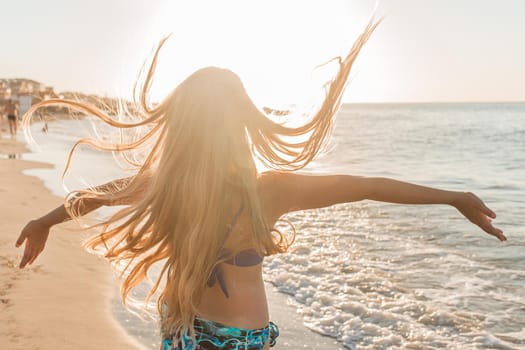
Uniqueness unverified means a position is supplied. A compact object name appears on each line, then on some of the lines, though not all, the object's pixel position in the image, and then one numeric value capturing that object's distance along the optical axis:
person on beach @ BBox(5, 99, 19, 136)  30.16
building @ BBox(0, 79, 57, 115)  44.90
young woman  2.04
